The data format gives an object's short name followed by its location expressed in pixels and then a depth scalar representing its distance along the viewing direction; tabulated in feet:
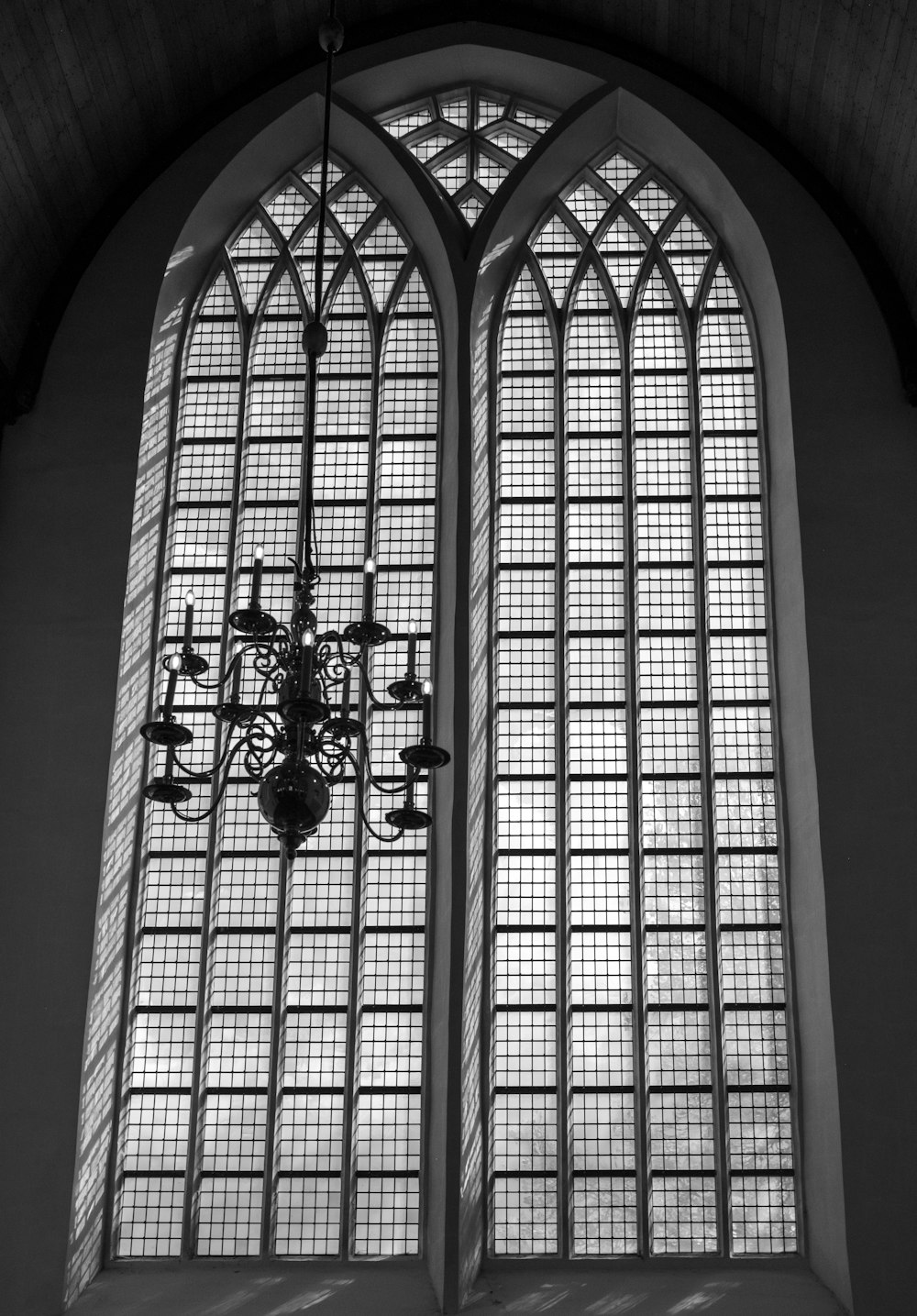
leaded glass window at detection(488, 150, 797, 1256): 29.07
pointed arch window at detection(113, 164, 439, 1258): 29.12
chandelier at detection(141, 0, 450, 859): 18.81
